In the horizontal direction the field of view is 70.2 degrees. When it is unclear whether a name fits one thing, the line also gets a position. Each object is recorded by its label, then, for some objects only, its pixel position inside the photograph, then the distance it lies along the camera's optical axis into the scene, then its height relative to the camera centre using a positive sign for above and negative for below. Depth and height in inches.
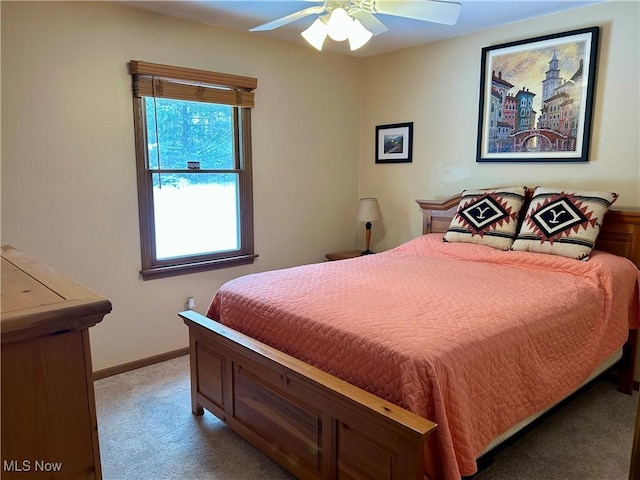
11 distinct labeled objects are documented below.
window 122.0 +0.5
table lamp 157.5 -14.0
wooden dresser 28.6 -14.1
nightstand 159.9 -30.0
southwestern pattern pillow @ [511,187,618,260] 105.1 -12.1
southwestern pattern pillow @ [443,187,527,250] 118.6 -12.5
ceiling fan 85.6 +30.4
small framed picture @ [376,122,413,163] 157.6 +9.7
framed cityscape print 116.7 +19.8
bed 60.6 -29.9
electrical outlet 135.0 -39.4
